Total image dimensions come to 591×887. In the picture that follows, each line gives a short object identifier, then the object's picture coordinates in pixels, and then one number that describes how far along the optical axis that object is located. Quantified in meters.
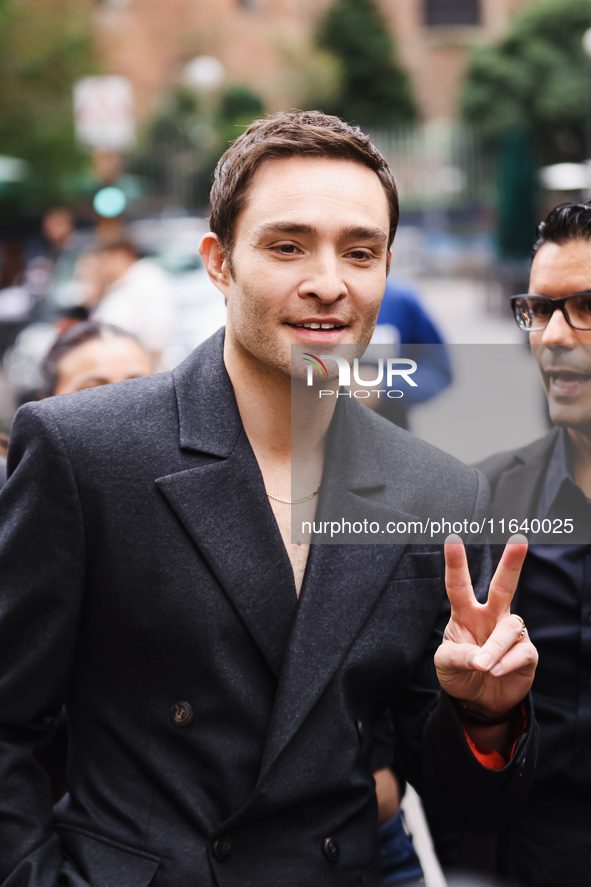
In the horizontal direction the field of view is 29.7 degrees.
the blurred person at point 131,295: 6.59
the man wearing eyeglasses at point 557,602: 2.30
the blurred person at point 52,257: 12.45
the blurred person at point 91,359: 3.79
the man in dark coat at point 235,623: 2.12
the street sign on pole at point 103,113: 12.59
